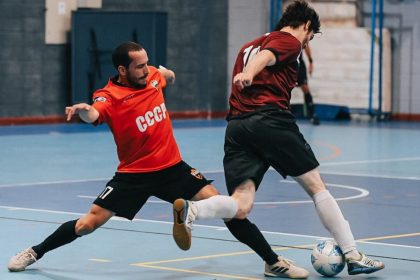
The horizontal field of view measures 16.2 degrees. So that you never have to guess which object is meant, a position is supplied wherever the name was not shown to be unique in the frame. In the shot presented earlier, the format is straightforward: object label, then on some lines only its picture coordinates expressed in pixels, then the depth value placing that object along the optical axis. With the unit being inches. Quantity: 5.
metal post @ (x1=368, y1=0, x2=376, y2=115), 1297.4
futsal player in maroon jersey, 398.9
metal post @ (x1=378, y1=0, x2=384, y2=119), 1297.4
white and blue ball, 401.6
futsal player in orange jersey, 407.8
